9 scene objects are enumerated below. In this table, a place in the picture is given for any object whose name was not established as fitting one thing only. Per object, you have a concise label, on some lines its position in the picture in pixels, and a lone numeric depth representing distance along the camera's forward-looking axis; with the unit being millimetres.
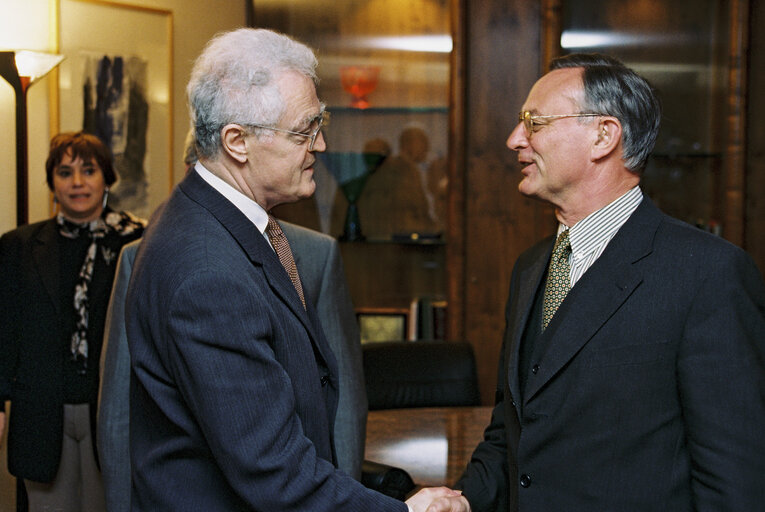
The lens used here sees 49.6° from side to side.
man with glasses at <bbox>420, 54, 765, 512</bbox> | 1475
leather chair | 3376
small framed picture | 4332
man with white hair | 1321
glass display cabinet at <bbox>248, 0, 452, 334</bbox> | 4270
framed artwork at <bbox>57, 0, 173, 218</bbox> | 3734
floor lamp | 3188
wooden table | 2485
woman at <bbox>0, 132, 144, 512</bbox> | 3031
